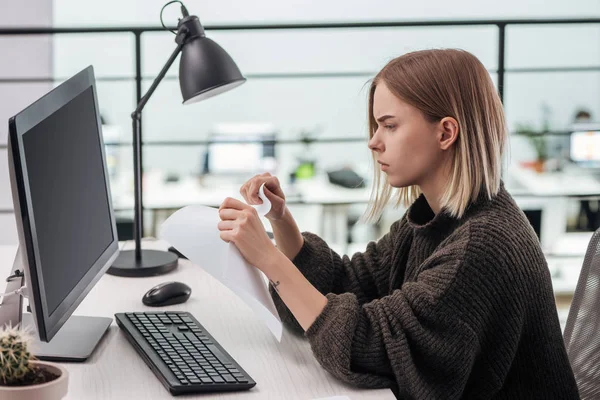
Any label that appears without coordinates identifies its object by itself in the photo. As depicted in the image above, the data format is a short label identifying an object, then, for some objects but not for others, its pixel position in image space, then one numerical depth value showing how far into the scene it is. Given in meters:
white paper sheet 2.05
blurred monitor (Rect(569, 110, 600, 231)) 10.10
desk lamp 2.59
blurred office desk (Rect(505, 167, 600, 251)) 9.48
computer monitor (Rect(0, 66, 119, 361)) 1.85
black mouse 2.37
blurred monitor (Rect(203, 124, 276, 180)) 9.47
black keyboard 1.95
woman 2.01
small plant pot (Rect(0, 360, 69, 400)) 1.68
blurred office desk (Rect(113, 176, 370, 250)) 8.88
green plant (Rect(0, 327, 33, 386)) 1.67
